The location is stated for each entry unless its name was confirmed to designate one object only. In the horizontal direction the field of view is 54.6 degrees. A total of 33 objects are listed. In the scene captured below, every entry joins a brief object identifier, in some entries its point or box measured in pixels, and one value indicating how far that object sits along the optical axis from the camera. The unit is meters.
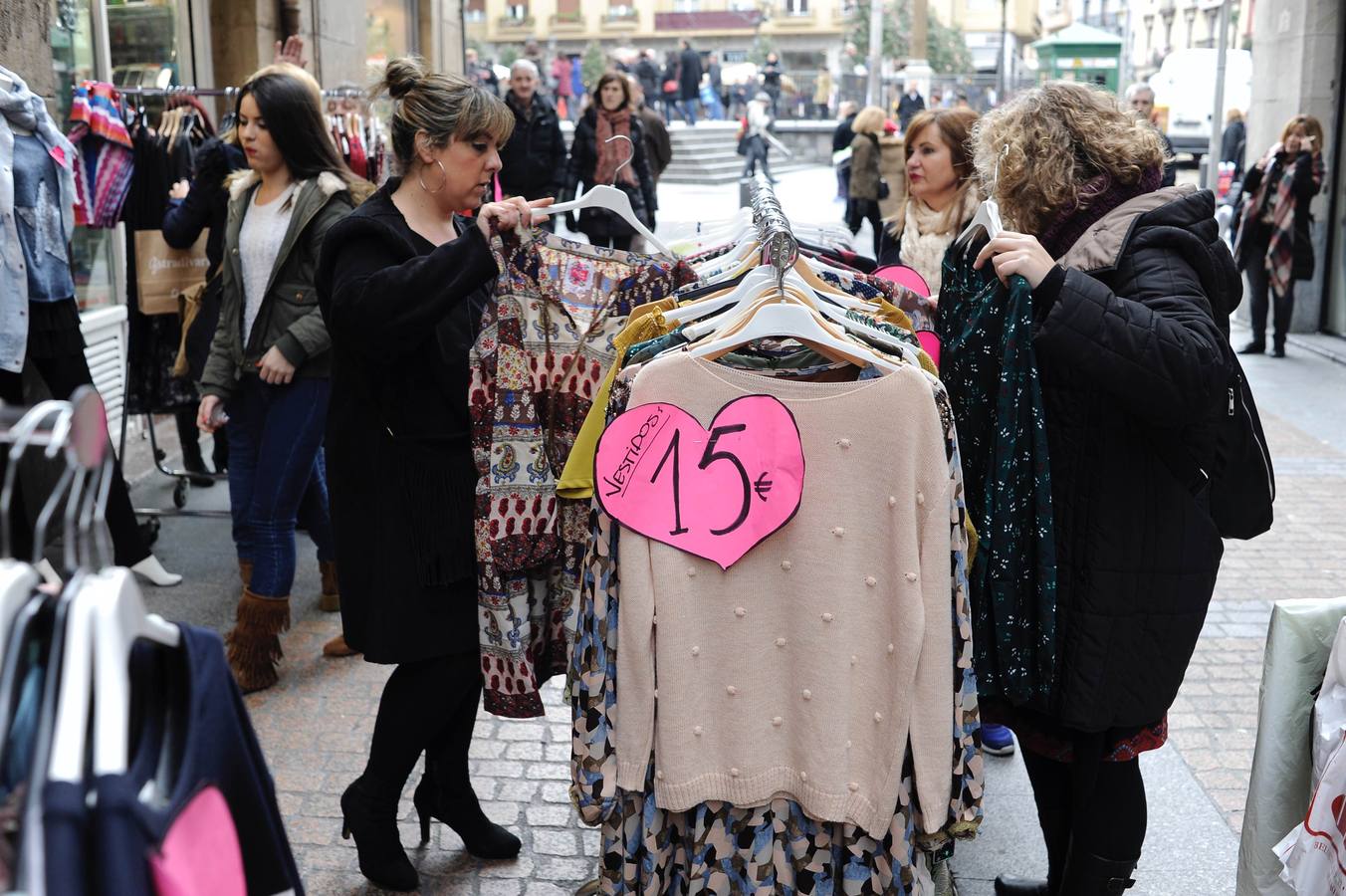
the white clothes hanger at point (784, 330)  2.23
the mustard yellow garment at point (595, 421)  2.46
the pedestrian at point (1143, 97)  12.18
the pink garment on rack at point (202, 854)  1.18
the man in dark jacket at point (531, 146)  10.48
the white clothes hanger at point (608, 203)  2.74
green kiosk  38.78
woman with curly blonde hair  2.36
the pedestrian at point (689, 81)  29.20
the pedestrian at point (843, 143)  17.31
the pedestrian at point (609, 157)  10.91
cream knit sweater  2.17
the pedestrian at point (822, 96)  35.97
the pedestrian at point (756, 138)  22.02
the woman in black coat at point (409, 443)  2.80
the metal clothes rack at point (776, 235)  2.39
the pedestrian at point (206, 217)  4.77
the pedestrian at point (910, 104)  25.09
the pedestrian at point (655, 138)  11.97
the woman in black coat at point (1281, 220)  9.92
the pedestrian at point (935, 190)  4.37
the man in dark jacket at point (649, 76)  29.40
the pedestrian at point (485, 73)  20.31
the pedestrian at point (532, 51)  20.28
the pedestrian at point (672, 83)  29.66
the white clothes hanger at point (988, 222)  2.49
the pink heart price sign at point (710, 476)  2.18
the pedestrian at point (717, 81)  34.12
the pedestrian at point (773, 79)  31.94
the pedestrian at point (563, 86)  32.17
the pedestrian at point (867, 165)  14.50
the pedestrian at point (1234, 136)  17.73
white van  28.27
